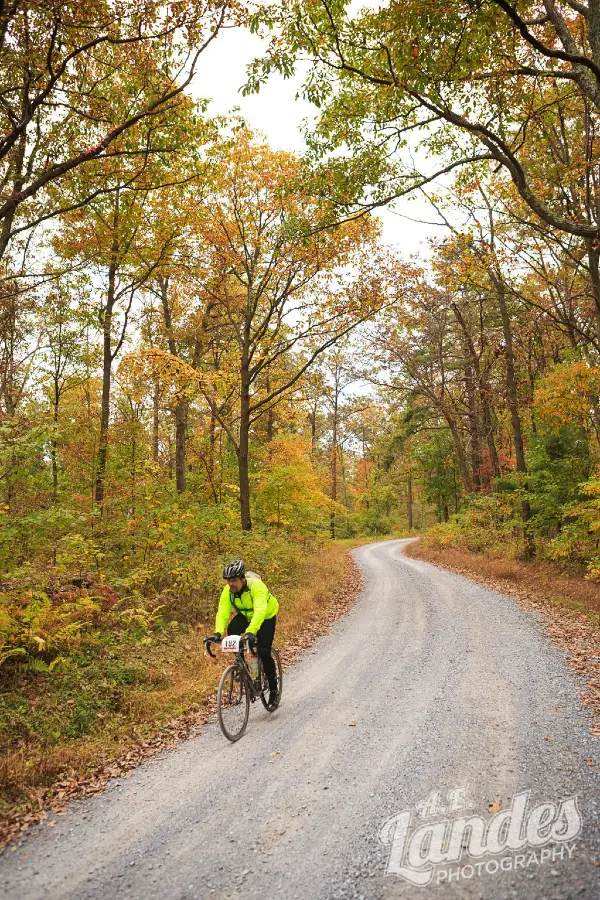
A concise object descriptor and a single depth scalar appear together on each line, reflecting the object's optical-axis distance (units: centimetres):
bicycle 554
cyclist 578
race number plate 561
